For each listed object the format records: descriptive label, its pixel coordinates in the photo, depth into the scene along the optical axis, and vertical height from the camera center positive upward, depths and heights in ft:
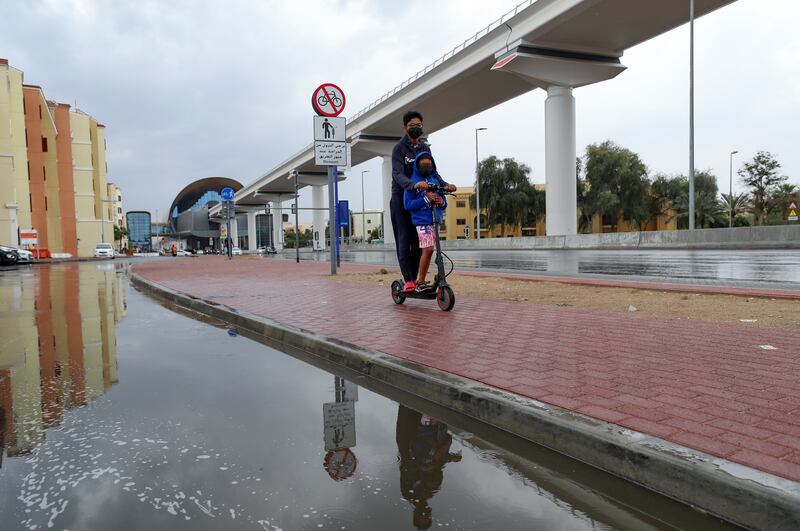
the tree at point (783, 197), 206.49 +12.40
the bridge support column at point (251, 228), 355.48 +9.86
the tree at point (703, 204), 235.81 +12.64
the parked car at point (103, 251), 168.35 -1.24
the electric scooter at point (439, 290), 21.63 -2.09
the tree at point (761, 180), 203.62 +18.74
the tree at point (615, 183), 219.82 +20.54
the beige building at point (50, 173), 142.41 +23.06
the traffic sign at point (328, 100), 41.78 +10.66
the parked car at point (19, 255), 98.12 -1.21
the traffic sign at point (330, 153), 42.29 +6.69
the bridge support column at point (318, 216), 224.94 +10.81
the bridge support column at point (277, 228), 297.29 +8.03
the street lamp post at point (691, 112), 84.39 +18.24
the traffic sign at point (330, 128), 42.29 +8.59
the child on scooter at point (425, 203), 21.33 +1.36
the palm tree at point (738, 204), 258.65 +12.89
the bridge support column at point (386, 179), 177.78 +19.73
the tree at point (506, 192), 238.48 +19.39
